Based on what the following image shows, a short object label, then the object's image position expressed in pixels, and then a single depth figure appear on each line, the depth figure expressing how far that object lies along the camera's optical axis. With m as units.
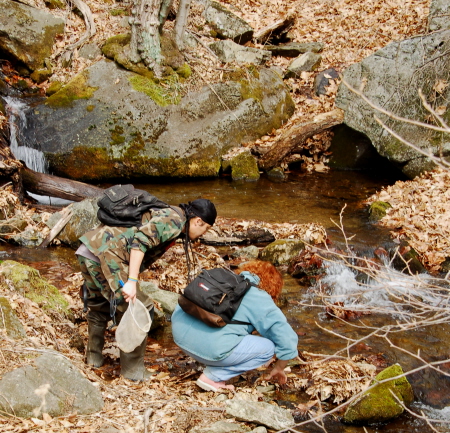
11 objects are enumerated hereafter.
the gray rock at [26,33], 12.77
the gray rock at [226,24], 14.72
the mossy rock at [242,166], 11.78
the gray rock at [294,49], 14.98
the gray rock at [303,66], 14.43
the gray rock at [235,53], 13.40
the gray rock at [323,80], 13.70
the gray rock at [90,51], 12.80
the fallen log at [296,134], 11.95
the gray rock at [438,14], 11.30
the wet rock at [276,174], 12.21
